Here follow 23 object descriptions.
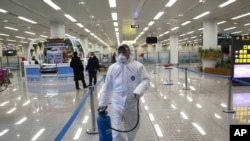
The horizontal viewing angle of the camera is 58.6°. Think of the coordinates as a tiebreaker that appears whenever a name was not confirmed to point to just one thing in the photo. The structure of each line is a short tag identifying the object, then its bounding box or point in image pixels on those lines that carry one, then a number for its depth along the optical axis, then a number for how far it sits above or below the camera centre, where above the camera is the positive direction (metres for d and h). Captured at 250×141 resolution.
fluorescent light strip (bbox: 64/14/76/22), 14.66 +2.84
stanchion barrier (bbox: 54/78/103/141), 2.22 -0.80
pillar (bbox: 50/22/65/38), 17.05 +2.19
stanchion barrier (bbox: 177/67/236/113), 5.65 -1.35
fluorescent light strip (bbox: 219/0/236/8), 11.53 +2.71
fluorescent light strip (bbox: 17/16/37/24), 15.00 +2.86
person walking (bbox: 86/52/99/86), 10.48 -0.36
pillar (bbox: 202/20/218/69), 16.59 +1.35
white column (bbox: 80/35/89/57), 29.58 +2.24
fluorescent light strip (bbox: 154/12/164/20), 14.53 +2.78
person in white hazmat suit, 3.18 -0.45
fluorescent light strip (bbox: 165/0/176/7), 11.34 +2.75
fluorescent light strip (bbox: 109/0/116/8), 11.23 +2.82
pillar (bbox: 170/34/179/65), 28.33 +1.03
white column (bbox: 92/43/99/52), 43.91 +2.11
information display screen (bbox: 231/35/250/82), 8.95 -0.03
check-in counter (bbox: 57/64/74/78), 14.28 -0.82
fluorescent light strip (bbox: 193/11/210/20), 14.59 +2.71
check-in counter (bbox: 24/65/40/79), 14.55 -0.78
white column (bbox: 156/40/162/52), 38.12 +1.50
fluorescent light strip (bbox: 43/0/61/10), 10.88 +2.81
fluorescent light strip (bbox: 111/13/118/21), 14.70 +2.83
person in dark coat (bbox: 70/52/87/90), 9.88 -0.41
